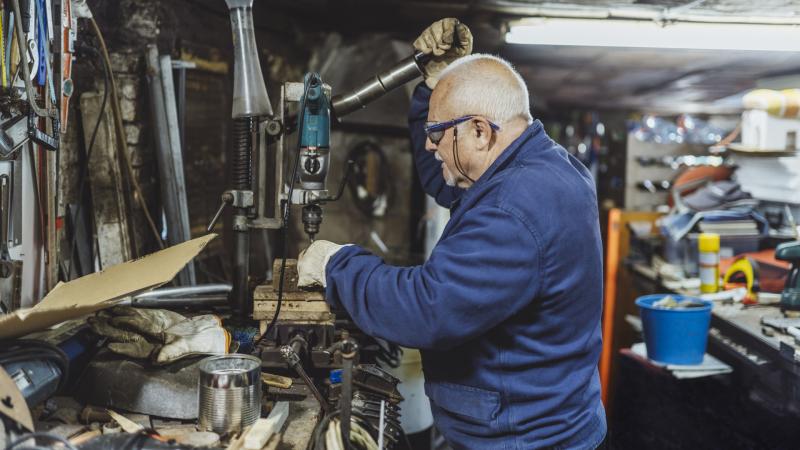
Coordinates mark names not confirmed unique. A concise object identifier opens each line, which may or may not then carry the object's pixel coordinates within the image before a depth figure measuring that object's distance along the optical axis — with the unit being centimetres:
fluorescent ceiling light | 402
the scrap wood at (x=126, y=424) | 165
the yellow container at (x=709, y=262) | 391
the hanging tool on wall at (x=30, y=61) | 195
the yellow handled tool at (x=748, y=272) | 372
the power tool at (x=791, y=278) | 329
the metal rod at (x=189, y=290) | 265
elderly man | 167
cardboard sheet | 158
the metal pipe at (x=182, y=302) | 253
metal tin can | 162
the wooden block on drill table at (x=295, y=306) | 207
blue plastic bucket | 336
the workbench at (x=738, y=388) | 286
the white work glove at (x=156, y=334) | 186
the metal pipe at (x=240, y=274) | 252
